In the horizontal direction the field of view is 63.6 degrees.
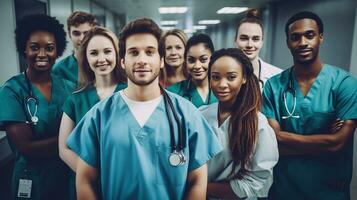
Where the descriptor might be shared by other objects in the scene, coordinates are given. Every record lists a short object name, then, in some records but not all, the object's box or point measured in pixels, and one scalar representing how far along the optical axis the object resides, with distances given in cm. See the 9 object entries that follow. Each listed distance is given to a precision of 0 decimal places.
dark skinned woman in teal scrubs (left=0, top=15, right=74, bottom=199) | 131
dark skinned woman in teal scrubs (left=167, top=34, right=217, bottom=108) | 151
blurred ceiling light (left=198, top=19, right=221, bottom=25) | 610
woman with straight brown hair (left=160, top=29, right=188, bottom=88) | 170
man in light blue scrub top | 100
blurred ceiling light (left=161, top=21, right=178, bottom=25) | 552
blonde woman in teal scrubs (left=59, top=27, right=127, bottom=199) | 130
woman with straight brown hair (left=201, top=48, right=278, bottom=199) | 115
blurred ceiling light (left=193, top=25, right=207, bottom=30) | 690
